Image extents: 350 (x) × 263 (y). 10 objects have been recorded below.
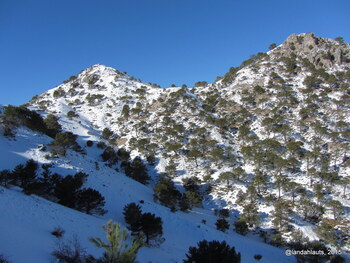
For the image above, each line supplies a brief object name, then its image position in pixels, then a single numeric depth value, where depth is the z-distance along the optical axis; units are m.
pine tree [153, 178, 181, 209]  36.34
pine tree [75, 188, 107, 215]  23.50
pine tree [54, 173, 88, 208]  23.06
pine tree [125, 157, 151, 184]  52.59
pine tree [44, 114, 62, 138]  51.38
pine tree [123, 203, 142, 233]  20.23
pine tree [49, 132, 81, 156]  35.03
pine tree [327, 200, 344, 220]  37.34
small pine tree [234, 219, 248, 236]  34.53
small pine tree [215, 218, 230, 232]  32.22
